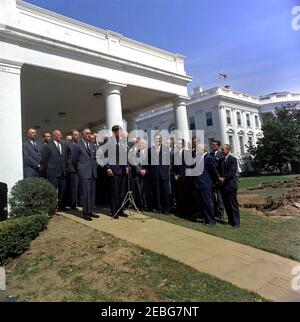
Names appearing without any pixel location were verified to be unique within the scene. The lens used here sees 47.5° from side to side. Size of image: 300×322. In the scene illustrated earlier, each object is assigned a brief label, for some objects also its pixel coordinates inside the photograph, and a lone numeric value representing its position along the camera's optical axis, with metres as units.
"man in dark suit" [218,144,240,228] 8.20
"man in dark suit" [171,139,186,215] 9.16
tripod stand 7.97
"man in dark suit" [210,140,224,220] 8.99
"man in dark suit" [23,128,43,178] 8.41
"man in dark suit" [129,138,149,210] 8.84
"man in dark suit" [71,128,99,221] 7.54
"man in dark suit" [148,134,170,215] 9.10
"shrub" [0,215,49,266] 5.66
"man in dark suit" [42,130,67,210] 8.58
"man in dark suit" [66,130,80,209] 8.64
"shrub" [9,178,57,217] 7.18
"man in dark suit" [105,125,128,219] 7.95
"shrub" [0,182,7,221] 6.84
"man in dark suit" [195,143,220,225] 8.20
